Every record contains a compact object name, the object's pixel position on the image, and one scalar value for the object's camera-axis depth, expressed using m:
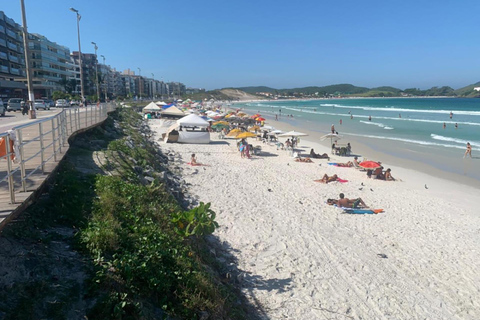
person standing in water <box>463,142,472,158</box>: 20.50
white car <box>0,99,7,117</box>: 23.37
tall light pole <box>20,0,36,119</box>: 15.18
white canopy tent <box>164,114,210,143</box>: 23.81
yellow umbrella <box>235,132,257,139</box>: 21.88
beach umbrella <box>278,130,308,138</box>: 21.55
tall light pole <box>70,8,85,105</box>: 30.12
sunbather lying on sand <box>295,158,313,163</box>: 18.94
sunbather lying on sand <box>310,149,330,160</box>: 20.33
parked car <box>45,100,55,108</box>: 35.48
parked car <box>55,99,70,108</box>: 41.37
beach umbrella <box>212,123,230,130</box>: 29.35
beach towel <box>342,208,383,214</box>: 10.56
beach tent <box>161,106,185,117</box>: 40.98
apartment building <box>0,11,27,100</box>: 49.25
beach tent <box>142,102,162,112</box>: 46.66
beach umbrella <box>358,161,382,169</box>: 15.59
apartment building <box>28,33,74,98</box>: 65.19
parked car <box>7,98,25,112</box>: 29.71
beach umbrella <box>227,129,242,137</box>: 25.04
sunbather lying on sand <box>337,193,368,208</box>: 10.84
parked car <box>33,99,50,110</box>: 32.91
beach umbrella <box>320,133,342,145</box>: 22.45
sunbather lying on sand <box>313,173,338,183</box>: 14.28
